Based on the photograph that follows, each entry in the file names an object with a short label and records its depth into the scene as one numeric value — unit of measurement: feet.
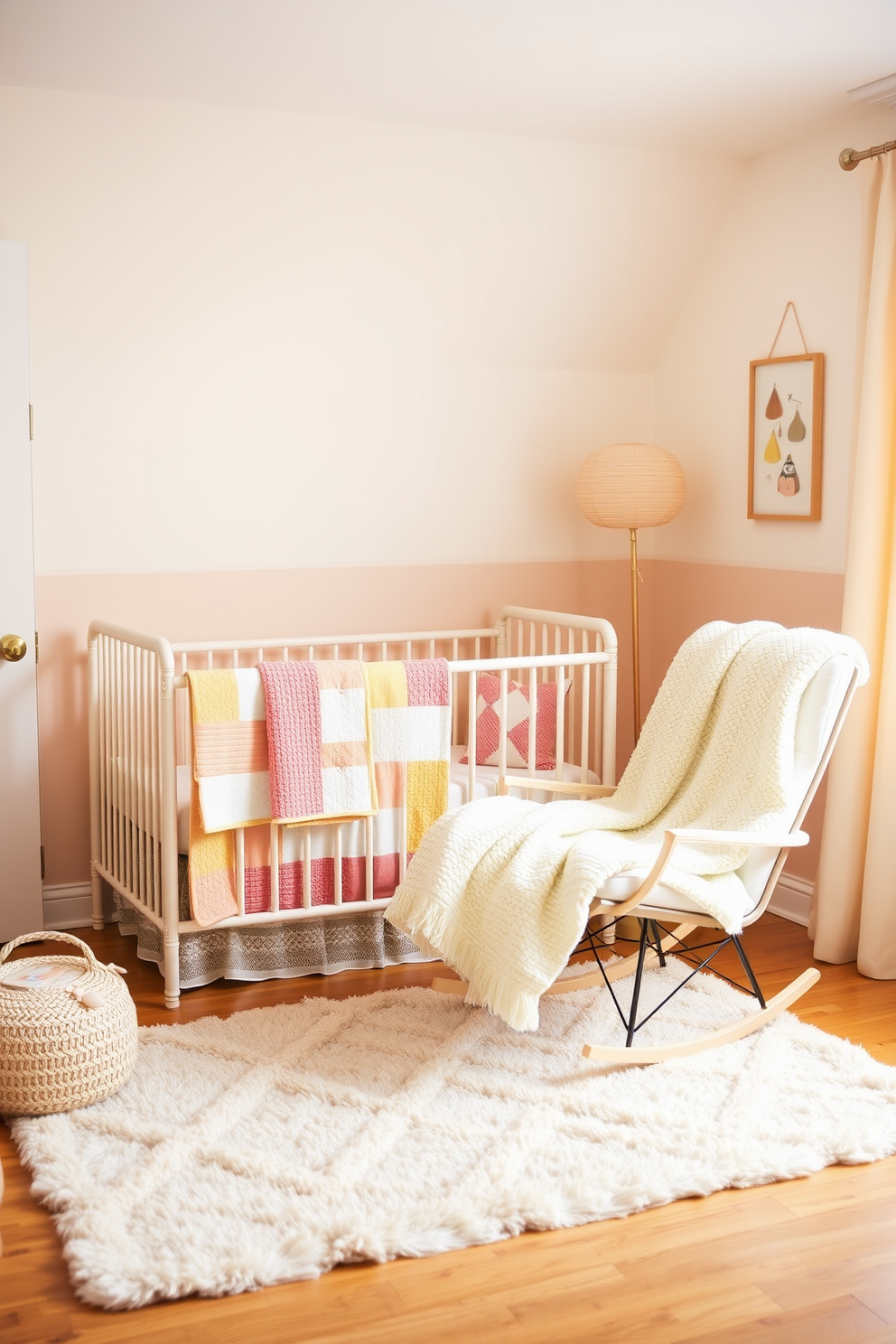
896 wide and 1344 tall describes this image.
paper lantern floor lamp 11.28
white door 9.58
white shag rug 5.96
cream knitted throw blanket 7.63
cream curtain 9.33
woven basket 7.08
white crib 8.86
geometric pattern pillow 10.97
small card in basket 7.38
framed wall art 10.59
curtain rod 9.30
